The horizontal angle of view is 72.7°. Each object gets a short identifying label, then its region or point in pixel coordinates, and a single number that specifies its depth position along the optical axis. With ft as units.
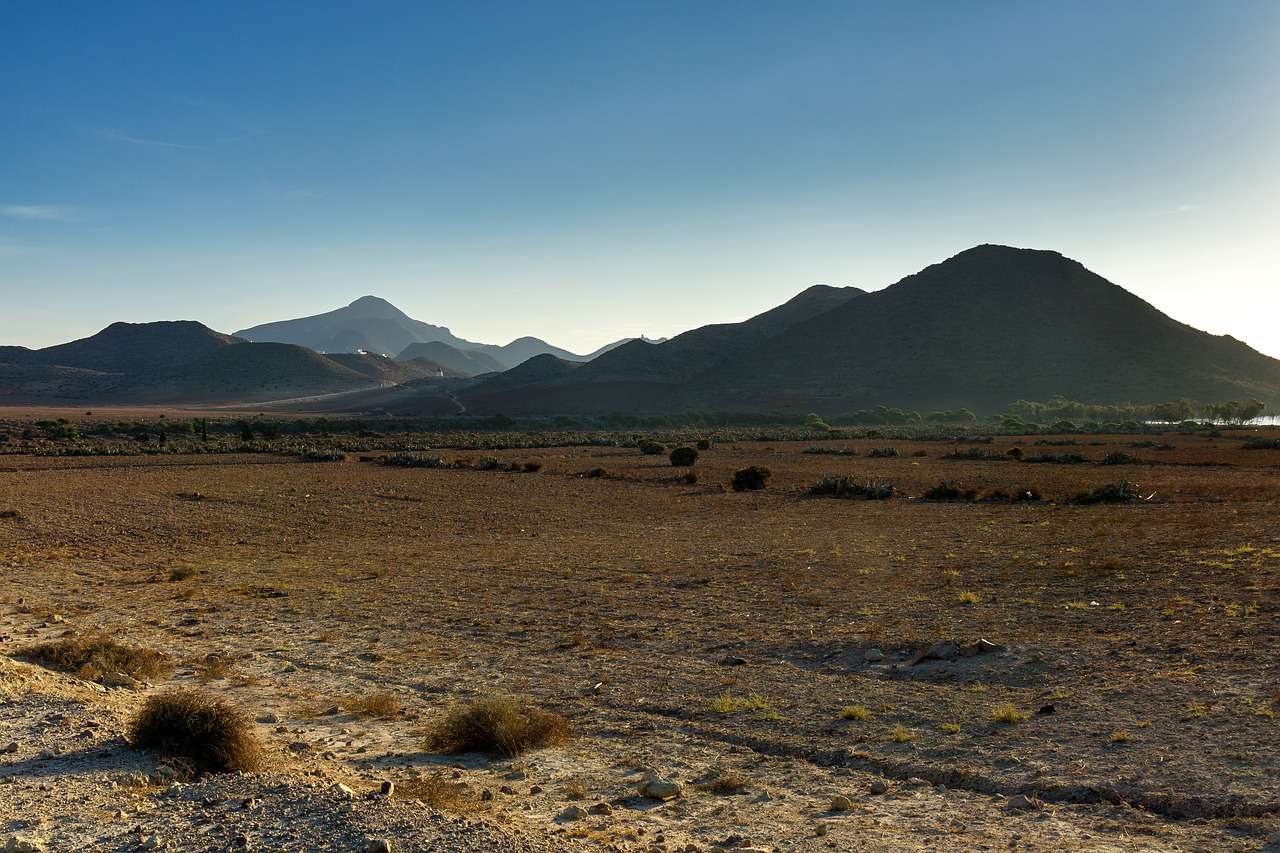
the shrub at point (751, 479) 118.83
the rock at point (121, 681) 32.19
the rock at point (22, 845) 18.43
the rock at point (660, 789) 23.21
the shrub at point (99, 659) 33.47
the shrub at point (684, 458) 153.17
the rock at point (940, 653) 36.70
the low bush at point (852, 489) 106.73
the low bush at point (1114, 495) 94.27
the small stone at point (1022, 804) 22.63
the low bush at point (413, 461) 156.15
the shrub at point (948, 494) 102.53
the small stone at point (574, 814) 21.65
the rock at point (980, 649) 36.96
